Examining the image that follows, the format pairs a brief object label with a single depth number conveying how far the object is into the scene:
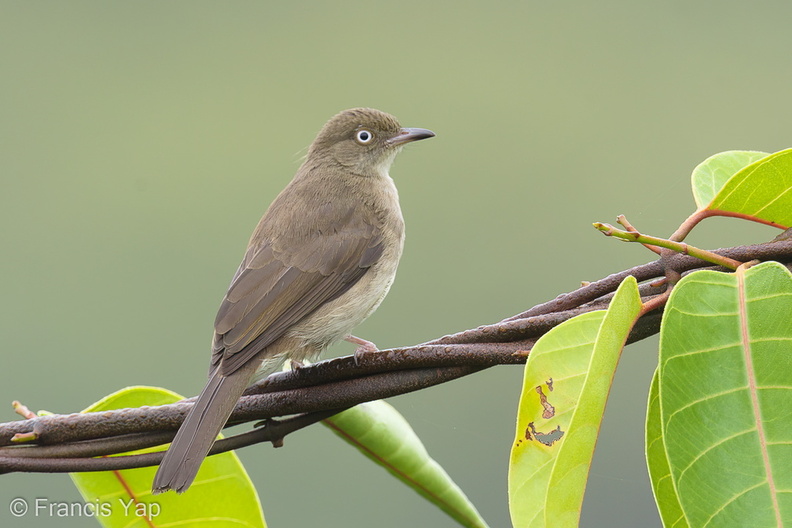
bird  6.18
